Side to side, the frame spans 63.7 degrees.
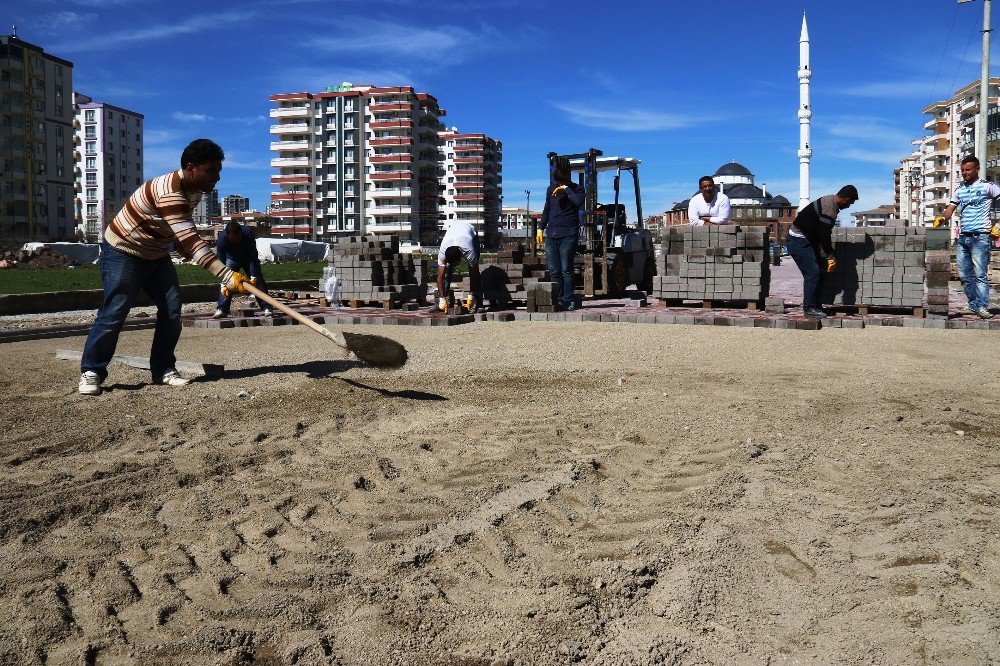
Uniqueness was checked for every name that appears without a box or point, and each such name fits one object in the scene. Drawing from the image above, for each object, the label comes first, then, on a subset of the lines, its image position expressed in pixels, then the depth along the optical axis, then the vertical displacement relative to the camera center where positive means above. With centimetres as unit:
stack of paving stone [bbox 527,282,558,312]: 1156 -8
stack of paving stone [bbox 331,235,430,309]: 1317 +28
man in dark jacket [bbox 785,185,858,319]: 1041 +62
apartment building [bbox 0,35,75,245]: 7219 +1395
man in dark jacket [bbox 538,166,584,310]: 1141 +90
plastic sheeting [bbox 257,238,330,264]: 5012 +264
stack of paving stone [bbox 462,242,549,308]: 1220 +22
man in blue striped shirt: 1021 +82
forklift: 1464 +102
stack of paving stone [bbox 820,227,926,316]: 1077 +28
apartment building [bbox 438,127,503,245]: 12719 +1753
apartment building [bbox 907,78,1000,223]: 8969 +1810
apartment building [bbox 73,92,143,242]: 10706 +1811
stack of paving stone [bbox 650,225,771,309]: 1140 +35
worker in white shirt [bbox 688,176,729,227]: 1244 +127
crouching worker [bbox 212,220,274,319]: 1134 +54
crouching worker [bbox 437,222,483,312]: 1159 +53
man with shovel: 552 +34
